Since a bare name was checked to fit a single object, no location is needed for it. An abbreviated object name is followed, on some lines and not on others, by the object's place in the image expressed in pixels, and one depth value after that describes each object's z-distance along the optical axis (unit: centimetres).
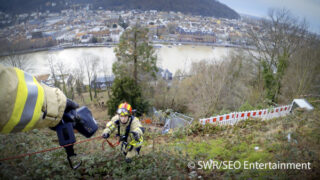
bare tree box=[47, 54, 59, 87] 2223
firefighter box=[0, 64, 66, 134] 165
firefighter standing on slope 397
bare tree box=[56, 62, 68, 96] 2335
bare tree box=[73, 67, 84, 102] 2594
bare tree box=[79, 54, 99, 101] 2853
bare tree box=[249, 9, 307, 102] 1514
